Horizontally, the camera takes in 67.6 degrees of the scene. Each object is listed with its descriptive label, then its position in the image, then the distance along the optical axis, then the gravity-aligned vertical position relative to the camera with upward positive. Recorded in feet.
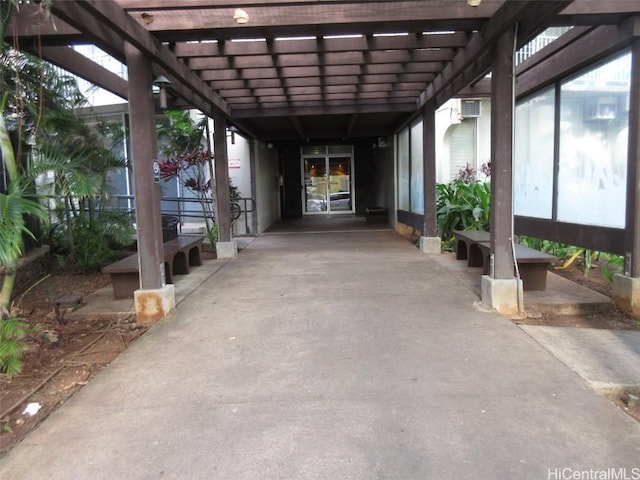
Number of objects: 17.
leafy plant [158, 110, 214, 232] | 32.83 +3.10
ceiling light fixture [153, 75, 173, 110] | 17.94 +3.98
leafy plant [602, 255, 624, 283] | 19.66 -4.09
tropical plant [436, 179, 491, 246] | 29.63 -1.81
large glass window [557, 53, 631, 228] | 17.11 +1.16
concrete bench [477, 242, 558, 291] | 18.21 -3.62
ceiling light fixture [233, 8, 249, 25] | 14.44 +5.14
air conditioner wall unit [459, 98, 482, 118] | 35.65 +5.22
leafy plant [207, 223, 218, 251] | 32.76 -3.33
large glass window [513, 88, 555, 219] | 21.94 +1.05
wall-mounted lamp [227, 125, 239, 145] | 36.42 +4.33
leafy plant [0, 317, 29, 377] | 11.51 -3.70
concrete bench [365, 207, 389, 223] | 49.16 -3.39
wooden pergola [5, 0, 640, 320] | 14.51 +4.99
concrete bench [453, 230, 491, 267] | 22.70 -3.18
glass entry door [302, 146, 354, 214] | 60.80 +0.04
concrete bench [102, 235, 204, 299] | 18.67 -3.36
